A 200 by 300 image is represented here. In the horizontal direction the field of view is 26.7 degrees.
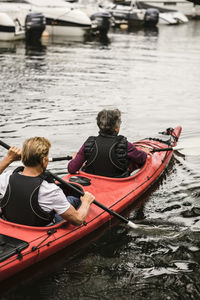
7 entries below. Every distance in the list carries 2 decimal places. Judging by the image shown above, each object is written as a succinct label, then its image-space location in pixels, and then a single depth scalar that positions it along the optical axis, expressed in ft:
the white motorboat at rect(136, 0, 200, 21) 144.25
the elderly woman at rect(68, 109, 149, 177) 16.52
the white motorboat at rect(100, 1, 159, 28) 107.96
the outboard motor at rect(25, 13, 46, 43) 65.31
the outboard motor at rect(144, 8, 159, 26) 107.55
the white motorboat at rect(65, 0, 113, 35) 78.50
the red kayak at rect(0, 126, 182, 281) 12.67
